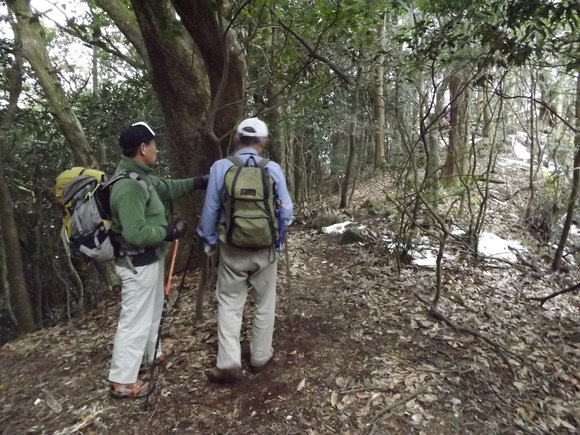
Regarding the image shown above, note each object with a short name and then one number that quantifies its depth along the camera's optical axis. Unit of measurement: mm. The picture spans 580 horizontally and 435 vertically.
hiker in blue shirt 3250
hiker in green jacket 2975
